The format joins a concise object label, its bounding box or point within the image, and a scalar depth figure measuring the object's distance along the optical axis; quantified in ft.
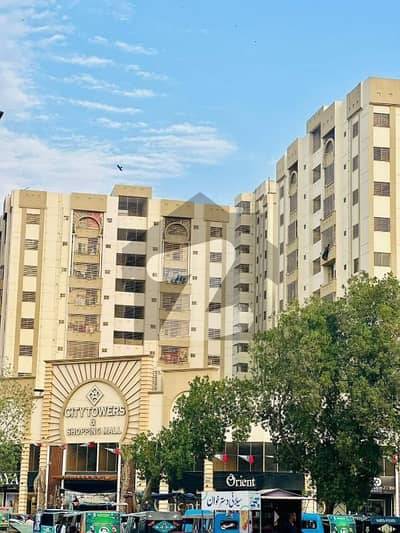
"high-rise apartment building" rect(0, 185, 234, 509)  355.15
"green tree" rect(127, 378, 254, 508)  199.72
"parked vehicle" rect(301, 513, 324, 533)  162.91
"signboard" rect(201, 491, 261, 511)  139.64
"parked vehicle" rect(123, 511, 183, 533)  153.48
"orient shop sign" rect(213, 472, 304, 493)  238.27
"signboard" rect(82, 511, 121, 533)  151.23
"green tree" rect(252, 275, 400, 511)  175.42
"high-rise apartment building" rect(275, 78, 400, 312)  265.54
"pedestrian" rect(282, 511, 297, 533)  141.49
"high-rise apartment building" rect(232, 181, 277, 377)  366.63
